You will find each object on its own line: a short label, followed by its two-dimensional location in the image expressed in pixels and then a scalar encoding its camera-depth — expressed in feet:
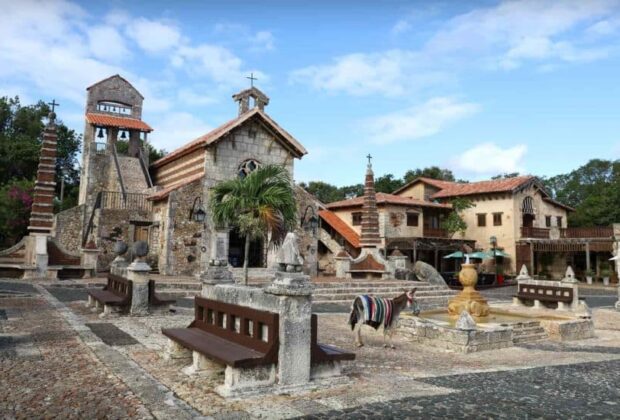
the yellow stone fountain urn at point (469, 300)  35.94
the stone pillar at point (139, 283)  35.78
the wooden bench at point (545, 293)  48.98
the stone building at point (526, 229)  108.68
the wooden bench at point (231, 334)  16.35
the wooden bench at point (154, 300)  36.76
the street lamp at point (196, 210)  67.15
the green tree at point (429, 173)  170.09
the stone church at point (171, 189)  70.59
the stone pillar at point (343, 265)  80.84
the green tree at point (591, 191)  125.08
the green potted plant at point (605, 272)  102.51
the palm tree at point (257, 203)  44.47
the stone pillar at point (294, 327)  16.67
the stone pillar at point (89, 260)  66.33
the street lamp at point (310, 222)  80.43
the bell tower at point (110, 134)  88.89
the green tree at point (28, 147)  125.18
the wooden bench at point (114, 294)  35.01
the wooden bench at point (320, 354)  17.60
